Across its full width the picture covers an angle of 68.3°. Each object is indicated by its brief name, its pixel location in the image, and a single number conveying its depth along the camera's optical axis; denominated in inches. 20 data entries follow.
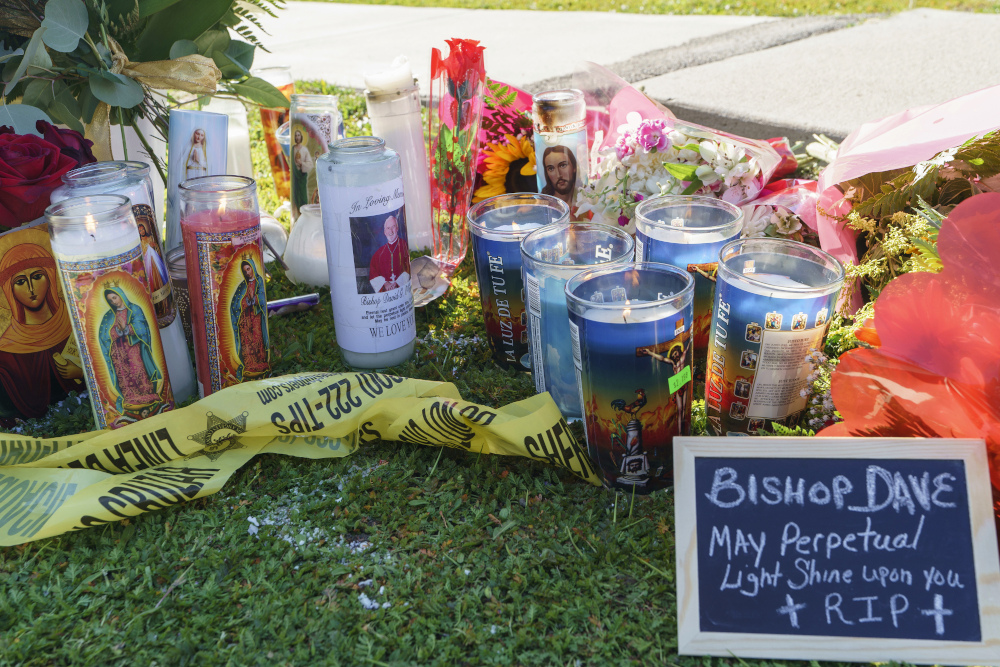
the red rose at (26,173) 53.1
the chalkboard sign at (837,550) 38.6
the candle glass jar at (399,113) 76.7
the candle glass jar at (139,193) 54.4
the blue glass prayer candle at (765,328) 46.9
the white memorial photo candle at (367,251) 57.7
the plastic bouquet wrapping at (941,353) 40.8
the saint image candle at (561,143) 68.7
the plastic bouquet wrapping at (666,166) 67.1
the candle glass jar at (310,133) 81.4
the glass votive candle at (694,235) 55.1
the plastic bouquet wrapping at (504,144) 80.7
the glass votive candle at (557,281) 53.0
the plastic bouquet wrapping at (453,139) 70.4
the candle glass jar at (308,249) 77.0
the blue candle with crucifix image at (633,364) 45.6
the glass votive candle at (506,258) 59.9
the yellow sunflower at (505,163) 80.5
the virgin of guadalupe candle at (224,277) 55.9
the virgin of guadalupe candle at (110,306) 49.4
